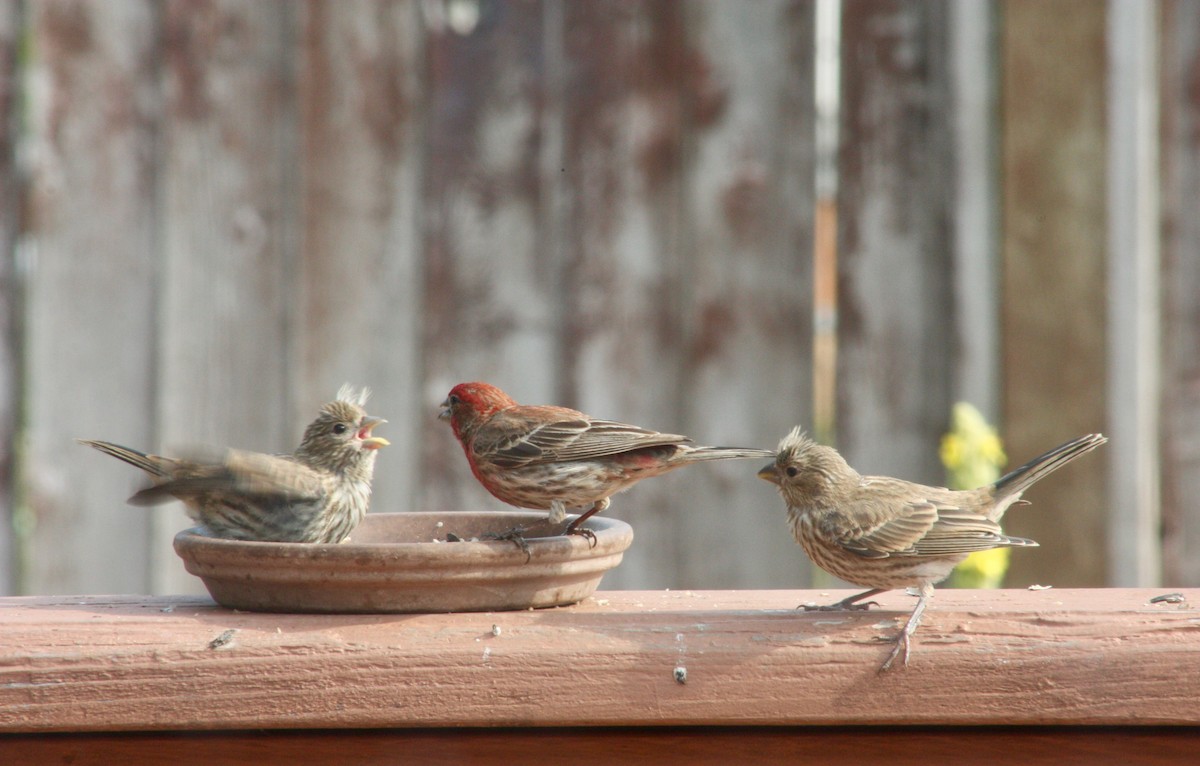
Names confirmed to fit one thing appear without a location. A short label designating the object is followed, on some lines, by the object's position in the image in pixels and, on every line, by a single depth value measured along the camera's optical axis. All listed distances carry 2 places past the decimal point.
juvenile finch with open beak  4.89
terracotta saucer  4.08
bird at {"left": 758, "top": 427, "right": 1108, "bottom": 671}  4.97
